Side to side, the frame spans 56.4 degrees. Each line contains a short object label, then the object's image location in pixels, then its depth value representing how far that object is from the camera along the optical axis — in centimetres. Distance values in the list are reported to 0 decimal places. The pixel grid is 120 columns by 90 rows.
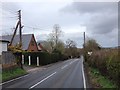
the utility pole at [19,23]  1461
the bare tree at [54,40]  3706
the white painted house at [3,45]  1816
